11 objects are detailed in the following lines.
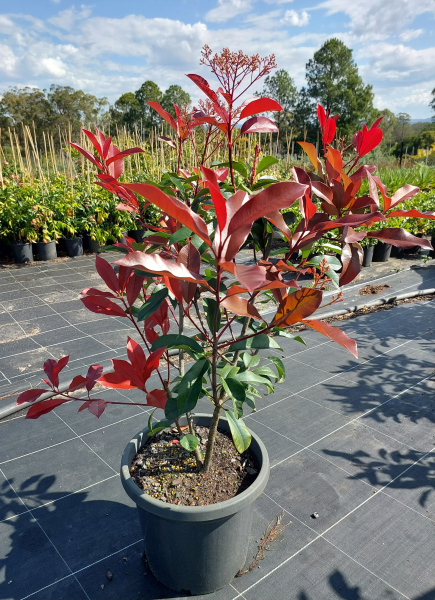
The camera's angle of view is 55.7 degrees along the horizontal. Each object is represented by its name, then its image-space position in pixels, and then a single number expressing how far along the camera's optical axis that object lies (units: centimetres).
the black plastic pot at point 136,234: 700
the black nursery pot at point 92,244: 638
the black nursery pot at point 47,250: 584
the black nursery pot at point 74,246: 614
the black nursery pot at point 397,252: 671
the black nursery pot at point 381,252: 617
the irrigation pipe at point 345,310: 231
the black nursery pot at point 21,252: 561
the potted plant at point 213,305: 80
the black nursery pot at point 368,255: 590
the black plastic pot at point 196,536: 121
